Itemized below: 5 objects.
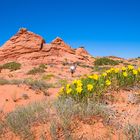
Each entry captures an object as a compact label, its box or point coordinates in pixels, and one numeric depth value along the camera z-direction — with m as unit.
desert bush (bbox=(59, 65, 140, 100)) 3.12
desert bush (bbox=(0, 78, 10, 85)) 5.80
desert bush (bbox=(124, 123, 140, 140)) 2.14
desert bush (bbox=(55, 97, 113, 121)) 2.52
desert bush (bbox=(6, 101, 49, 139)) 2.47
